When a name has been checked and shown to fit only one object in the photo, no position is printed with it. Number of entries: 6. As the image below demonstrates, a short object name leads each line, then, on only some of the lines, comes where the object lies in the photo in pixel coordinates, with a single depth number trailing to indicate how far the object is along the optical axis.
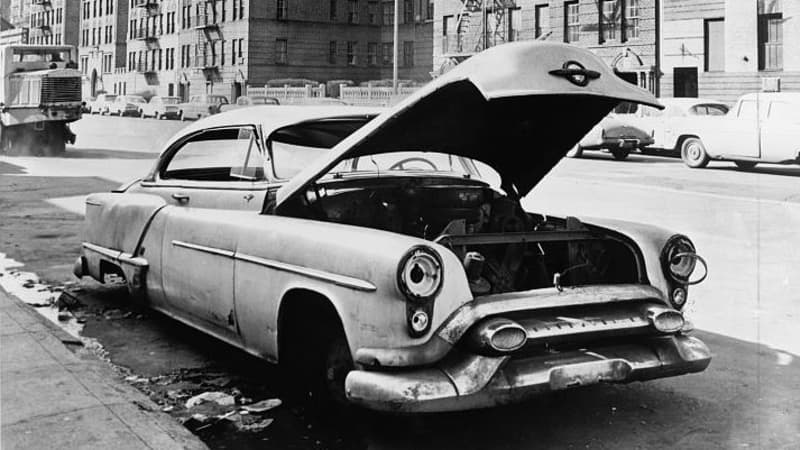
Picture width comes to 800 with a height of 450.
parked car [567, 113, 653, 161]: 22.73
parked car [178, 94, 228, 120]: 56.72
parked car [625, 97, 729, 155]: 22.72
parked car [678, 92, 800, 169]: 18.89
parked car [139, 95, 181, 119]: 59.03
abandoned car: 3.60
